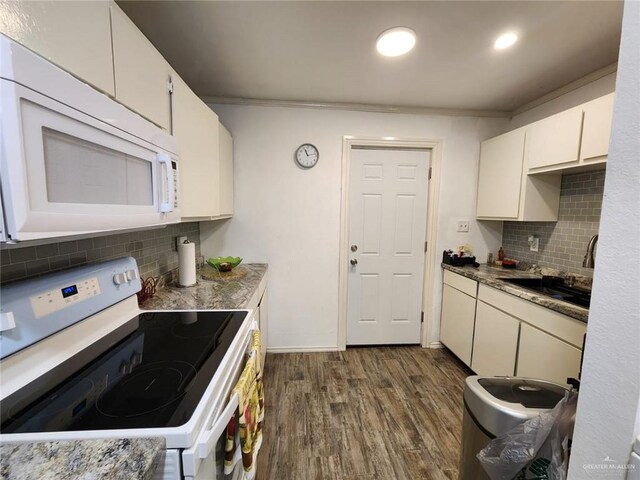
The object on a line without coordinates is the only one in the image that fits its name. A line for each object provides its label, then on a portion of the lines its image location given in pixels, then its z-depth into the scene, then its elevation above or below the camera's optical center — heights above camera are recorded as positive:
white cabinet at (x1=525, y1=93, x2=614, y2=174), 1.58 +0.57
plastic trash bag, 0.86 -0.73
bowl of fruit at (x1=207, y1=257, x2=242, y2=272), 2.05 -0.35
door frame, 2.55 +0.05
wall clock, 2.50 +0.61
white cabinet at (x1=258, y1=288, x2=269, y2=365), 2.14 -0.86
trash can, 0.98 -0.69
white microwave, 0.50 +0.14
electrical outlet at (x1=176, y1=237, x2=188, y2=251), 1.94 -0.17
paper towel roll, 1.75 -0.31
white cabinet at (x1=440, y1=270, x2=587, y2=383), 1.52 -0.76
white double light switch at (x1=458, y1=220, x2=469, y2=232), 2.70 -0.01
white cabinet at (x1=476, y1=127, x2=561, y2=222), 2.12 +0.32
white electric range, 0.62 -0.49
